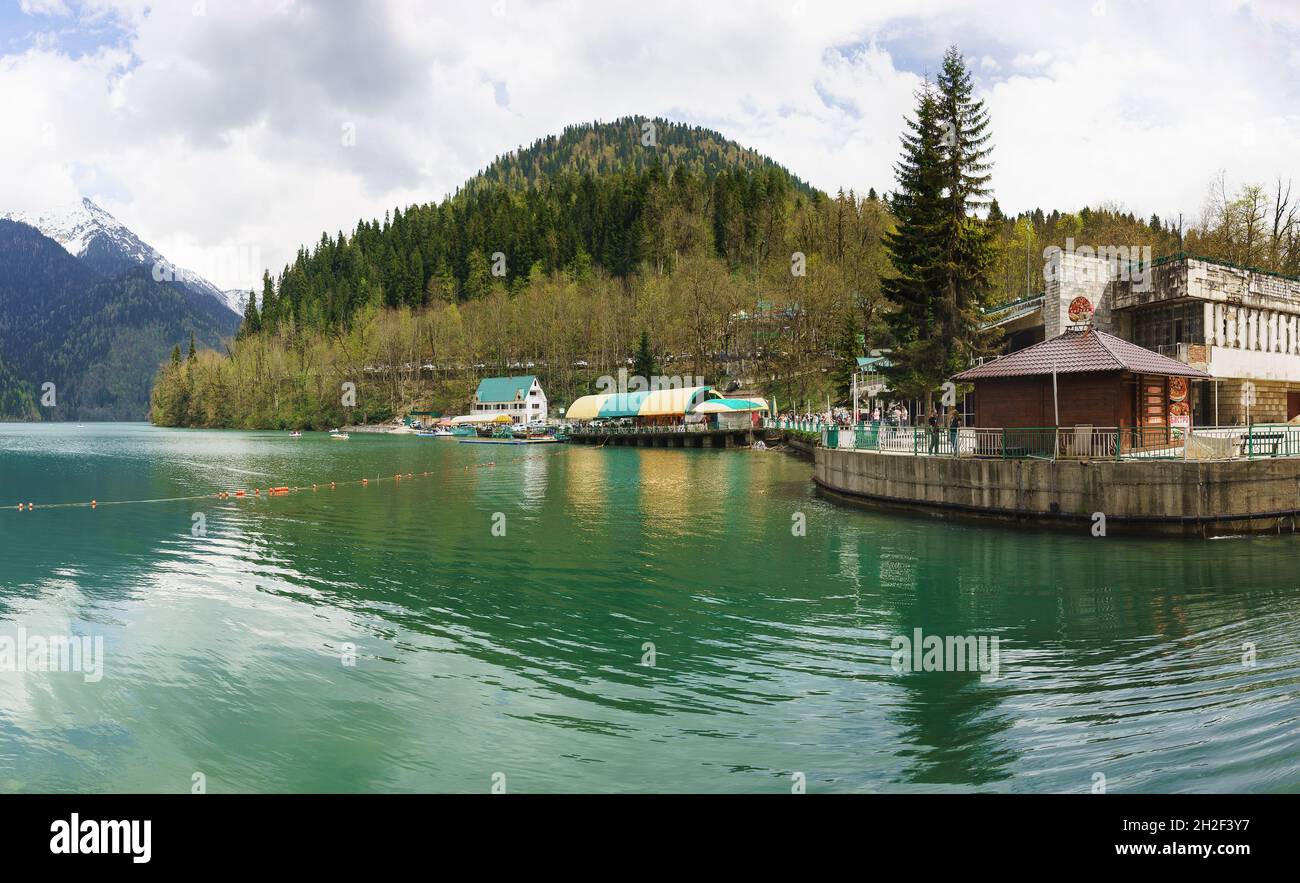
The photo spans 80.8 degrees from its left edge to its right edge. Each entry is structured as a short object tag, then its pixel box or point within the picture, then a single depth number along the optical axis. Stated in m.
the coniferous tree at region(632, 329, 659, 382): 103.47
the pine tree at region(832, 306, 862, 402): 74.75
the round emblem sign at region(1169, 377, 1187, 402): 29.70
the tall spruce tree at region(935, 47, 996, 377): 41.62
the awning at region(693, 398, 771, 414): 78.31
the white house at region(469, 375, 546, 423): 121.56
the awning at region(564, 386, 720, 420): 86.62
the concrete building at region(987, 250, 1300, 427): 38.97
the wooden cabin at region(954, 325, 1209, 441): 27.73
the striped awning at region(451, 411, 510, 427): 110.19
